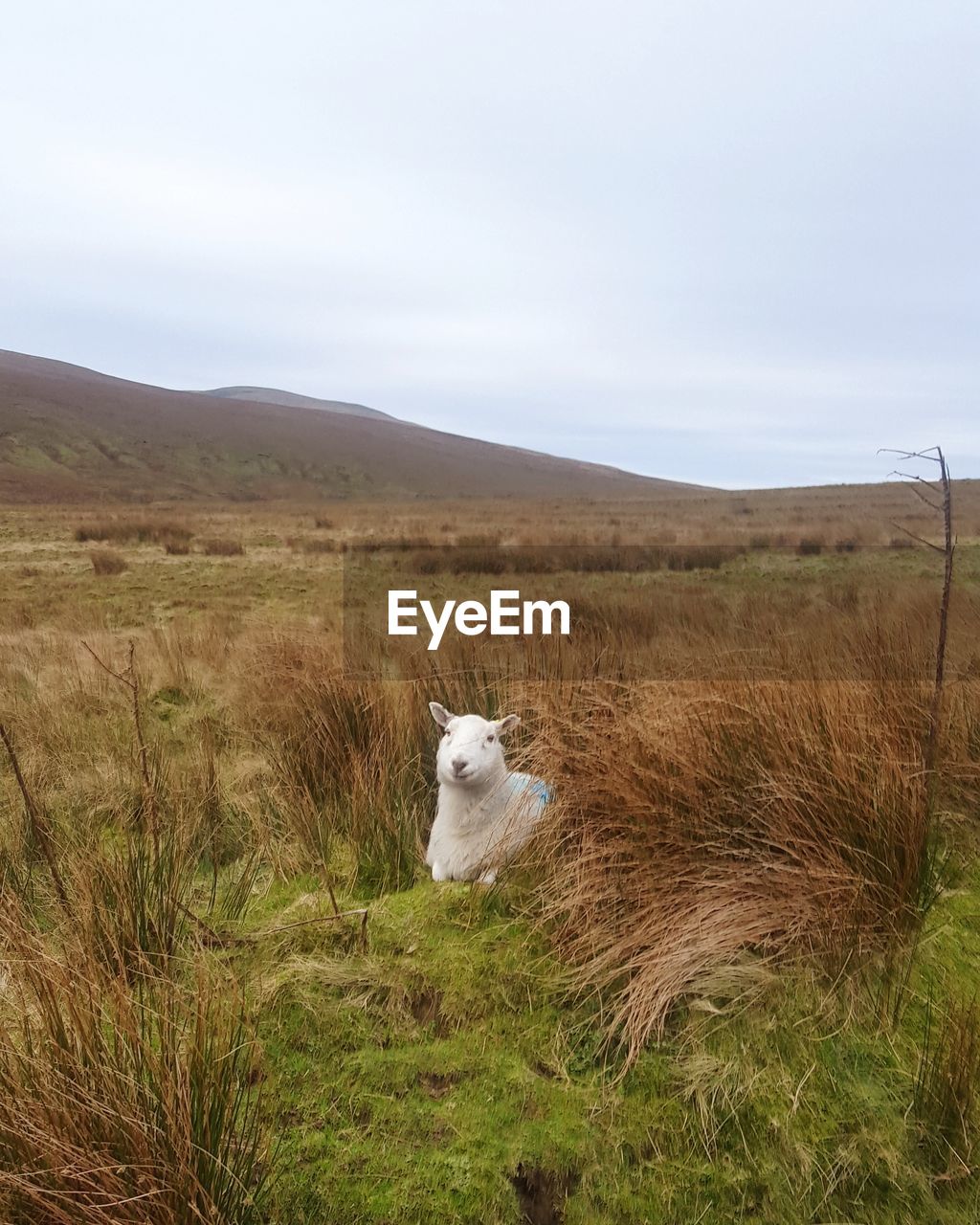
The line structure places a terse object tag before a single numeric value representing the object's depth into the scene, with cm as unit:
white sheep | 323
